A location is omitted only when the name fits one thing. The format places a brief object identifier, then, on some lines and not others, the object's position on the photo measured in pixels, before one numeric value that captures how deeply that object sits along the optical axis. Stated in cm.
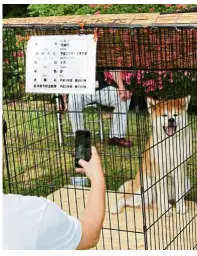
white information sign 254
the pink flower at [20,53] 365
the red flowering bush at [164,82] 418
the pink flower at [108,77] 512
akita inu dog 379
